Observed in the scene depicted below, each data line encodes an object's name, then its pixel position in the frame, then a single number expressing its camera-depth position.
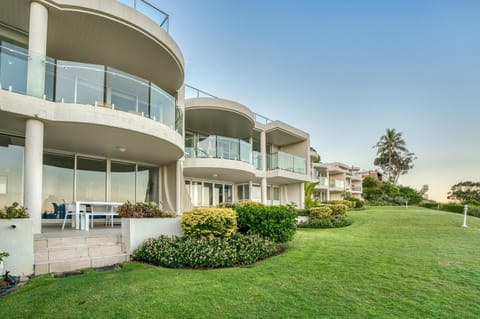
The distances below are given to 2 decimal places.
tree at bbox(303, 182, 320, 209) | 23.03
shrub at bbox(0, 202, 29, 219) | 6.05
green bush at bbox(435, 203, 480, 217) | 24.85
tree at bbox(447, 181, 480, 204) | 47.78
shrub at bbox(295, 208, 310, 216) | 18.09
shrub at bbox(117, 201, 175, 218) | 8.12
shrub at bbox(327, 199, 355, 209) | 27.74
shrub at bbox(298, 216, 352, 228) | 15.71
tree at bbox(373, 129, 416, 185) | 54.41
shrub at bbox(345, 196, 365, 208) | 32.07
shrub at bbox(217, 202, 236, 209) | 10.92
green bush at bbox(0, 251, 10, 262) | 5.32
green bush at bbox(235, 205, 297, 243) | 9.09
